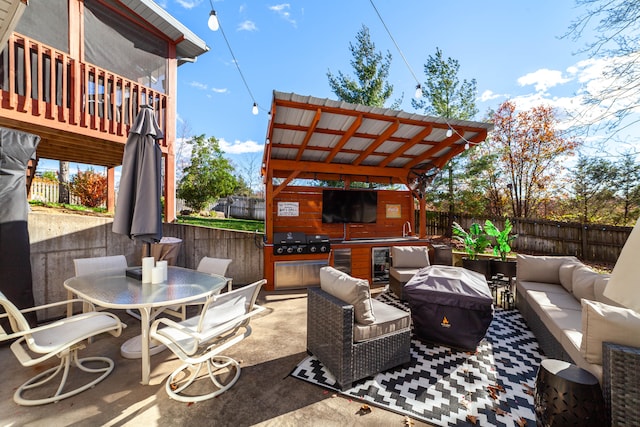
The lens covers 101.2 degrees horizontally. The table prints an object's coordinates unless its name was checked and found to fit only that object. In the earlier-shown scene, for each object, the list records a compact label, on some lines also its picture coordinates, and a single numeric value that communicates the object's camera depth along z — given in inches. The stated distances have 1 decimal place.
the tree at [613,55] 175.3
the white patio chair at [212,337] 83.0
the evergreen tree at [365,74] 460.1
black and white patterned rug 83.8
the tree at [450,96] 405.1
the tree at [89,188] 300.4
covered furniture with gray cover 119.1
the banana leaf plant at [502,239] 225.1
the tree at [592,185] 307.4
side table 66.8
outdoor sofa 67.4
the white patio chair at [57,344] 78.0
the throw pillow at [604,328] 72.5
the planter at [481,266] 220.5
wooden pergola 179.4
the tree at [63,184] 303.9
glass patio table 92.4
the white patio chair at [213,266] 141.9
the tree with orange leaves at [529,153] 394.6
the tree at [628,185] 271.0
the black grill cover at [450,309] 119.0
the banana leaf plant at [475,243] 235.1
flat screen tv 263.6
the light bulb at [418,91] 179.6
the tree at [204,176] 375.9
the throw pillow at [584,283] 129.6
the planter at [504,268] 213.8
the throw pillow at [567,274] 152.6
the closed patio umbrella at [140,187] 112.9
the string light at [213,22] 129.3
